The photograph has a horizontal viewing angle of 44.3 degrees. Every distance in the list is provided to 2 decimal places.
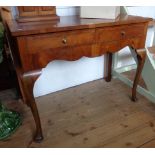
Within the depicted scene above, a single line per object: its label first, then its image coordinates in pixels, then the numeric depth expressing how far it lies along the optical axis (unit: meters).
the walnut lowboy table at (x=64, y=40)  1.07
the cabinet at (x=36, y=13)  1.28
